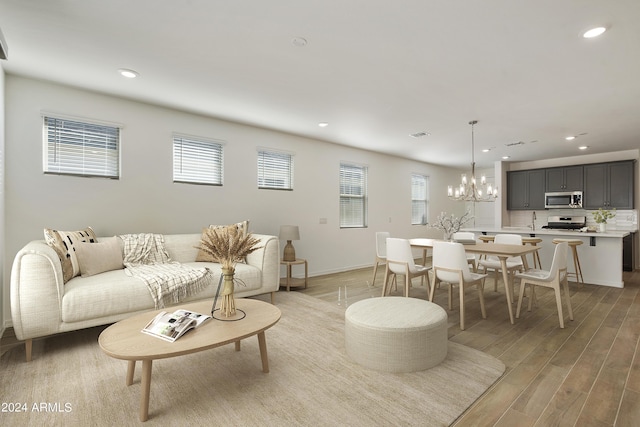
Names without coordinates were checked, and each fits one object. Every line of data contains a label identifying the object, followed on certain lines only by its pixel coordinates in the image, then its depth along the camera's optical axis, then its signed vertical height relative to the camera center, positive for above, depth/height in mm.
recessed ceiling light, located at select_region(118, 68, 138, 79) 3065 +1422
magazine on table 1898 -710
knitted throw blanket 3008 -592
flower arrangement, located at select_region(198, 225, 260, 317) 2215 -276
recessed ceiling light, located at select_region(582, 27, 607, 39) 2309 +1364
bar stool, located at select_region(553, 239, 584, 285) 4903 -720
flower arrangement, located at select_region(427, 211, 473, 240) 4340 -179
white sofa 2434 -694
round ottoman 2246 -930
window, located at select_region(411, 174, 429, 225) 8109 +380
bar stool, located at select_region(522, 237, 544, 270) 4758 -694
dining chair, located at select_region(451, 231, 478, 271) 4309 -335
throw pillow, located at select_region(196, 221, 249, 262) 3975 -550
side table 4682 -1022
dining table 3382 -428
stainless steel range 6934 -230
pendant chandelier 4785 +331
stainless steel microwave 6820 +296
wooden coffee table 1706 -751
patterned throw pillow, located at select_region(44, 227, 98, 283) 2846 -309
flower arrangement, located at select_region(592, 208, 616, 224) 5508 -79
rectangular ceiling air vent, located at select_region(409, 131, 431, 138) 5308 +1374
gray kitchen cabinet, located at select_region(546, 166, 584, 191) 6925 +788
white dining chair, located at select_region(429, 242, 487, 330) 3258 -602
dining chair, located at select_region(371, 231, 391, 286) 5025 -513
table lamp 4773 -356
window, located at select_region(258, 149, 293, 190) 5137 +751
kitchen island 4983 -692
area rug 1780 -1162
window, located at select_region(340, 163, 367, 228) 6391 +379
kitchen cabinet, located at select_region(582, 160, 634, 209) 6348 +578
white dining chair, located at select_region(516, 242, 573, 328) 3207 -692
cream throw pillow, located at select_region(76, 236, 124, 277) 3029 -425
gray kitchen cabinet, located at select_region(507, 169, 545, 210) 7445 +581
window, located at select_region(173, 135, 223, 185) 4285 +772
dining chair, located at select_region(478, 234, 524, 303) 4105 -684
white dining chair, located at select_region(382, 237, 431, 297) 3900 -625
